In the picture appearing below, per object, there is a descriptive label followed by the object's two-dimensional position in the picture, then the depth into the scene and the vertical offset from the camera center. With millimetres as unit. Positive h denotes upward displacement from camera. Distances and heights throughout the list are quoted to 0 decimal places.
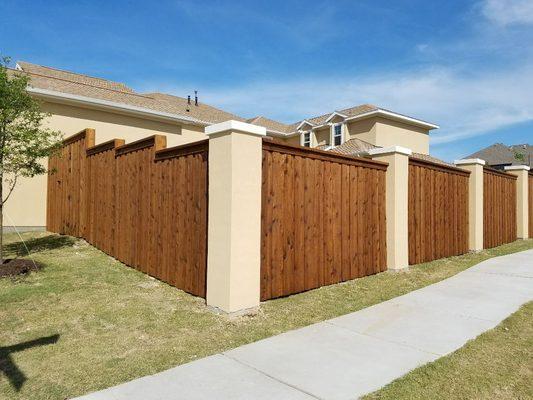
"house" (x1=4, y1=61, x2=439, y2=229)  12445 +4052
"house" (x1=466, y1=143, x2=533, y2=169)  44281 +6661
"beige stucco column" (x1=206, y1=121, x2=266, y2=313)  5191 -94
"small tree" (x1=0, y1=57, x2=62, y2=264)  7270 +1435
